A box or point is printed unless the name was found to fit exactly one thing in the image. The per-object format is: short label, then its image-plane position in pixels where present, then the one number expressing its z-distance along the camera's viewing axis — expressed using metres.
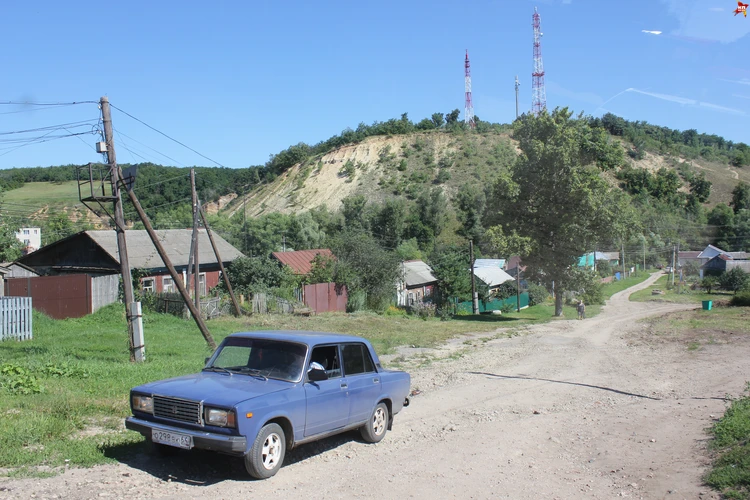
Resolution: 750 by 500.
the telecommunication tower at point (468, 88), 86.50
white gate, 16.75
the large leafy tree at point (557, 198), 38.03
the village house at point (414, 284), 42.38
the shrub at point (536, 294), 50.91
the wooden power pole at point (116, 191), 14.69
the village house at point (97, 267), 25.33
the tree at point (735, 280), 54.97
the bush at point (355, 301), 37.09
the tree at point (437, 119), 118.19
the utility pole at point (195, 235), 22.97
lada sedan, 6.06
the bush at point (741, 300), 41.91
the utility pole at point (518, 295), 44.84
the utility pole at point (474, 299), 41.84
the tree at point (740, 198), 95.38
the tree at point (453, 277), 44.25
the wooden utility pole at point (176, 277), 14.45
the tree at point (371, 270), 38.12
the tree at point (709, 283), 60.19
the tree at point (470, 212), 75.44
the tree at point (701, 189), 103.14
